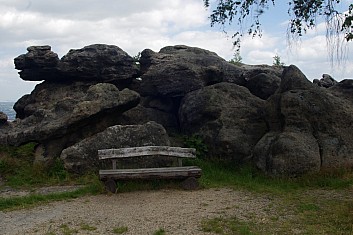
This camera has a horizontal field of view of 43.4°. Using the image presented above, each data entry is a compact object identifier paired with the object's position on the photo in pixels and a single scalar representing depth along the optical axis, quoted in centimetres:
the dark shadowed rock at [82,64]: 1755
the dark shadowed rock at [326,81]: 2168
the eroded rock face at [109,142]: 1327
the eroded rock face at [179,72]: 1736
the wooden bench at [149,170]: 1130
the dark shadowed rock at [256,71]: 1828
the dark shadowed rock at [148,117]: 1694
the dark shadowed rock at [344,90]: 1477
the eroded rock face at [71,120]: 1438
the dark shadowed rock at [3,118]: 1620
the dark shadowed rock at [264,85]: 1753
